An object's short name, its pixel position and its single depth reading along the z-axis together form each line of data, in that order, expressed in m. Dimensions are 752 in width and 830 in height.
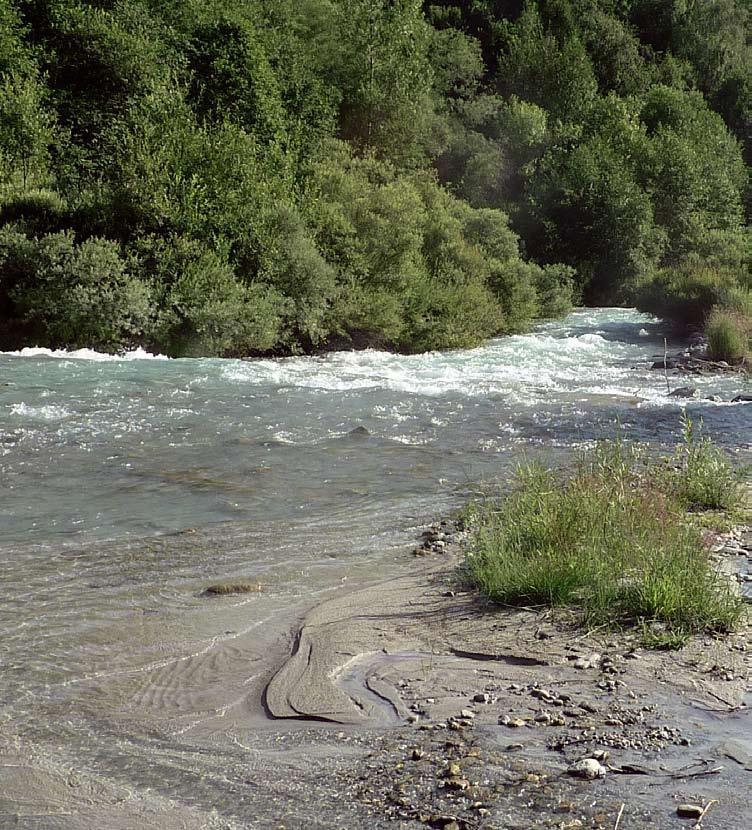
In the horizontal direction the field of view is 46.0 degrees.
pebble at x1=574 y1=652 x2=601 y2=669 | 5.66
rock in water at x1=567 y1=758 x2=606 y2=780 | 4.27
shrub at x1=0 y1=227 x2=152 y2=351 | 24.47
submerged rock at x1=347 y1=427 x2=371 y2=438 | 14.60
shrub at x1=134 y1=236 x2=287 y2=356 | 26.05
